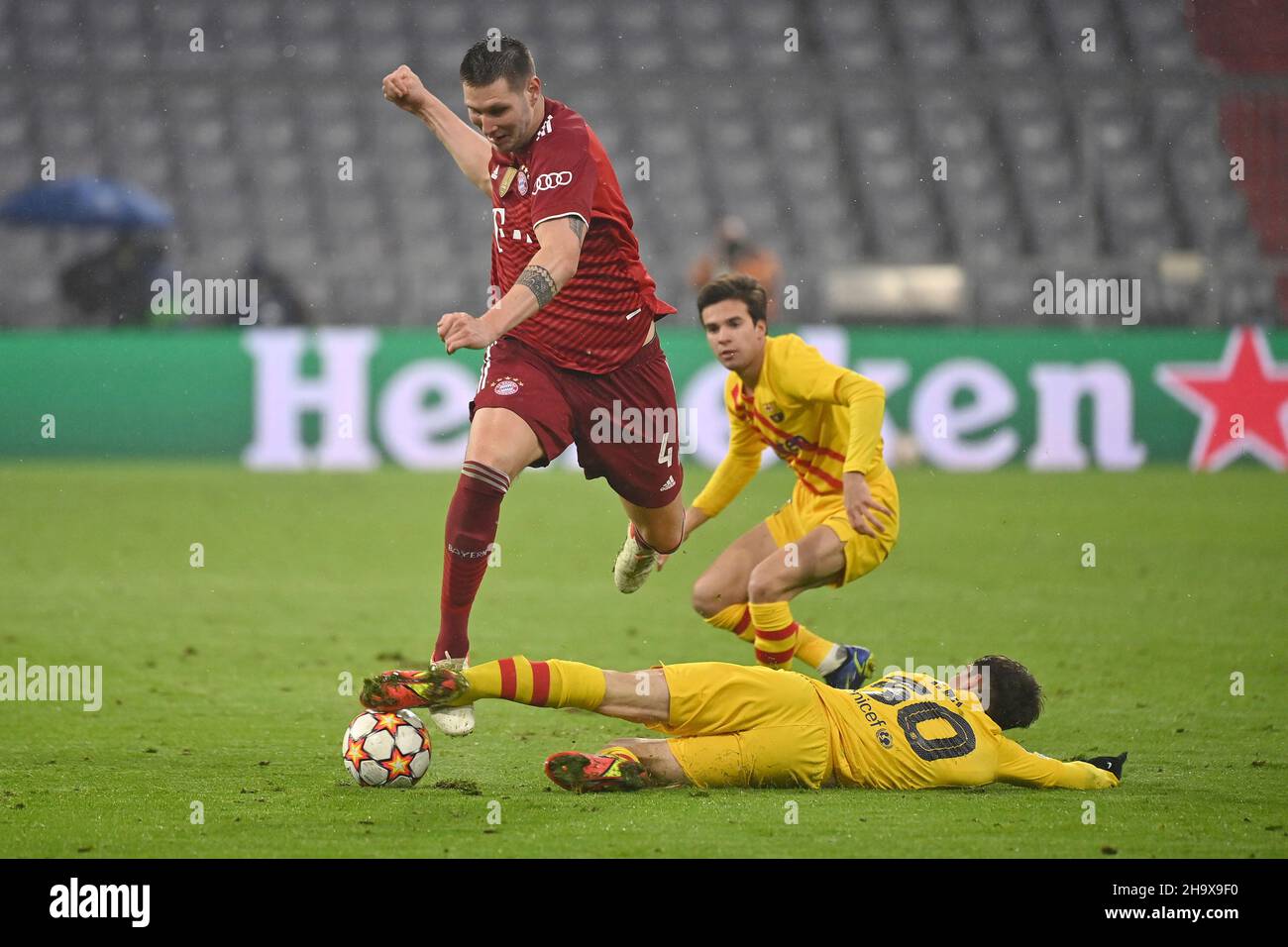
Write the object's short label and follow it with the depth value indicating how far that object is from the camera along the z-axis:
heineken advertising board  31.92
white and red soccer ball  10.34
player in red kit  11.25
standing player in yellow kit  13.35
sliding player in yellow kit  9.86
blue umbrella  35.97
